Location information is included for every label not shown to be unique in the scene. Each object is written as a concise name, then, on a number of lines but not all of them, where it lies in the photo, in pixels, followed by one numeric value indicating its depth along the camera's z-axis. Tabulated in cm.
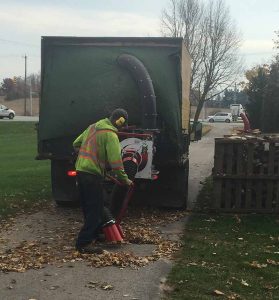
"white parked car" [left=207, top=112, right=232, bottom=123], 8151
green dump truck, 935
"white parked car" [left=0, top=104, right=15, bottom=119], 5950
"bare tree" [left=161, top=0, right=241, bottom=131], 4688
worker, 686
